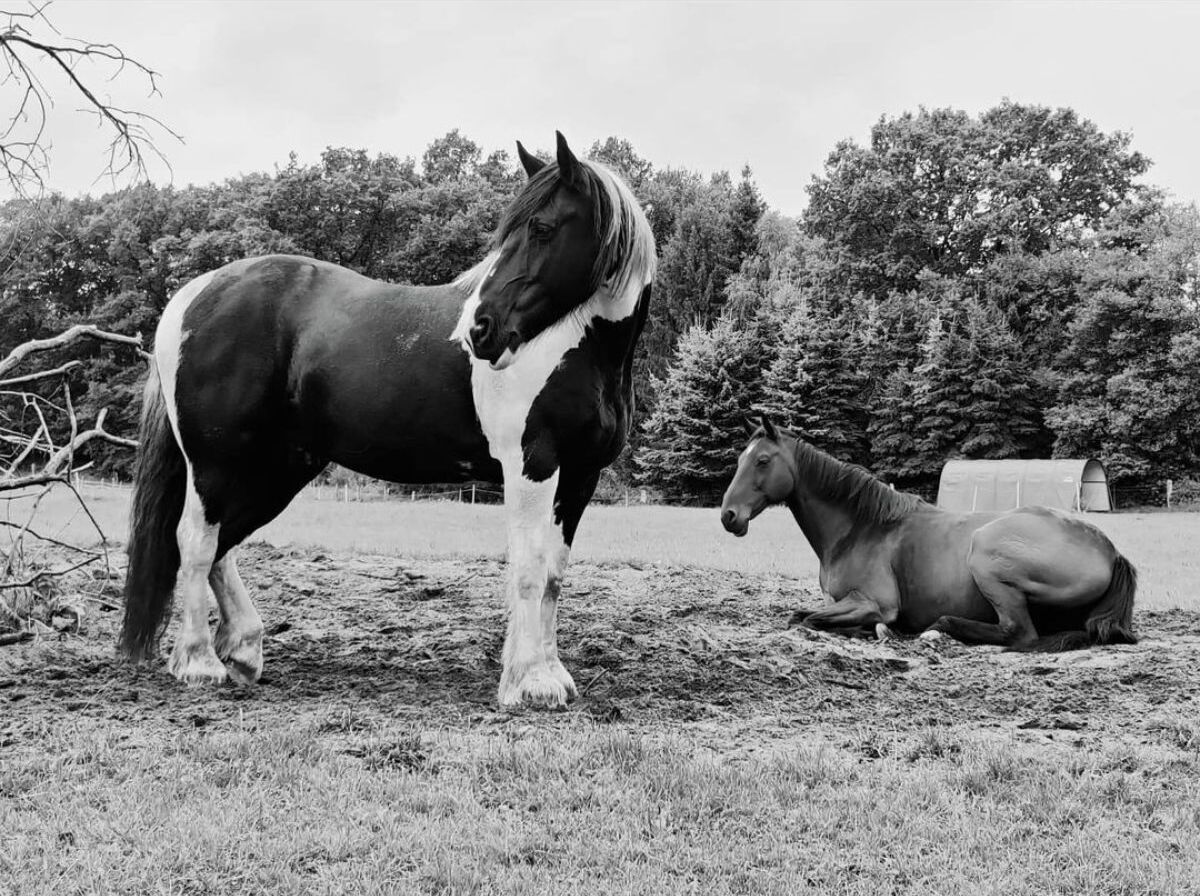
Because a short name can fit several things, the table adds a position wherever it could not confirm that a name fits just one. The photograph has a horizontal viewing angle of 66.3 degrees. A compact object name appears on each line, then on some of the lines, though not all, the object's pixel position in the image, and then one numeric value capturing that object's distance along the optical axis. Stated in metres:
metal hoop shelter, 27.81
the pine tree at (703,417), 31.80
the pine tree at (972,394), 33.25
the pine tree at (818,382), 32.78
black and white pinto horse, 4.07
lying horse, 6.07
